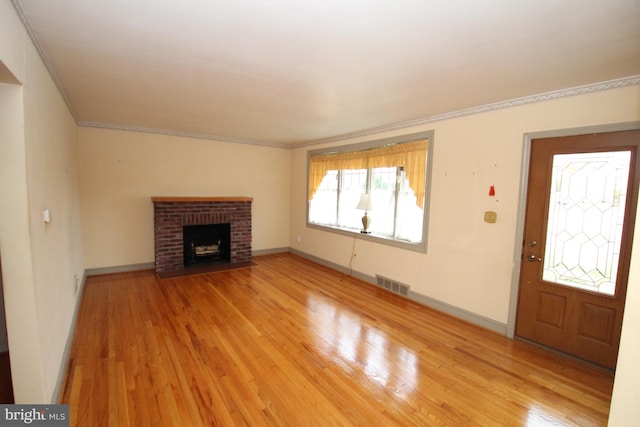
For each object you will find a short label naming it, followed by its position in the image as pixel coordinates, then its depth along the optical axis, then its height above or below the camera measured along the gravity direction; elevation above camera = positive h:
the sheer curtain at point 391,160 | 4.03 +0.47
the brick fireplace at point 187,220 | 5.09 -0.66
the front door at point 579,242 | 2.53 -0.43
